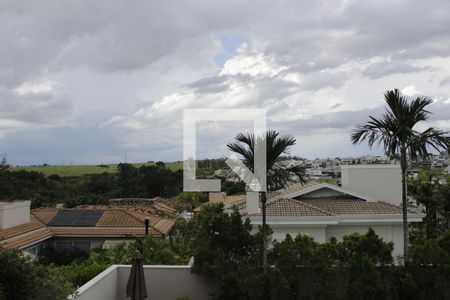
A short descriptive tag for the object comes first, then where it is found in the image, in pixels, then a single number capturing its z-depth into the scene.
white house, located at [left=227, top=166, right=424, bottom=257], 13.44
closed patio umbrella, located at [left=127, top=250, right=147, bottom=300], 7.41
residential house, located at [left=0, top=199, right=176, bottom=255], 21.05
